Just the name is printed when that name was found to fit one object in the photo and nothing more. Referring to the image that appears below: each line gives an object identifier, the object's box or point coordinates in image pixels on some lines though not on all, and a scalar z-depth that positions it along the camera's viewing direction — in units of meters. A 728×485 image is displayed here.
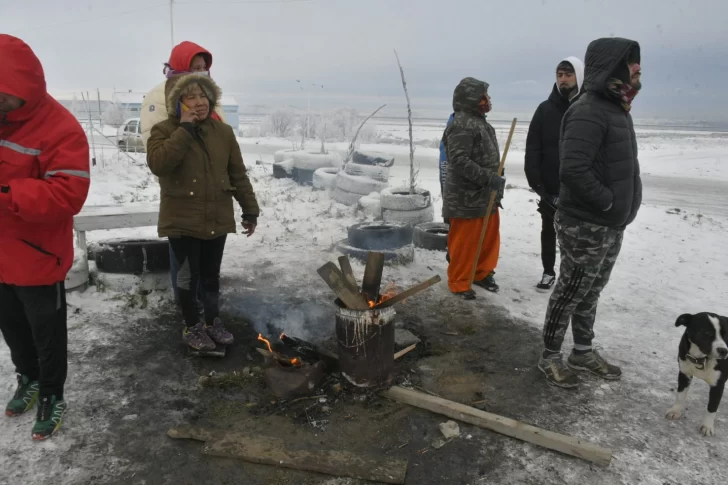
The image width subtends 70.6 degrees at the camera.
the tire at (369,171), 10.79
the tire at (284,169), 12.98
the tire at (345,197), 10.28
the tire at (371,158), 11.70
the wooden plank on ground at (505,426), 2.98
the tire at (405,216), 7.88
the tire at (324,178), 11.50
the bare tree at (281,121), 40.51
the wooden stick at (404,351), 4.16
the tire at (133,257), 5.25
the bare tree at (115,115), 35.39
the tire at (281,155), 13.56
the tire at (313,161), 12.80
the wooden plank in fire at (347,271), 3.85
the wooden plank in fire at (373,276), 3.76
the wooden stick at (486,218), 5.24
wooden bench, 5.19
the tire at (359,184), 10.23
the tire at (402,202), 7.83
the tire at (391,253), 6.46
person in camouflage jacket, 5.20
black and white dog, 3.13
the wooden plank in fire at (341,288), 3.62
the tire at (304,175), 12.75
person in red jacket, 2.71
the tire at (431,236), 7.20
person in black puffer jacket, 3.40
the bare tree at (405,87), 8.40
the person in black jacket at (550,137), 5.09
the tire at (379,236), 6.51
